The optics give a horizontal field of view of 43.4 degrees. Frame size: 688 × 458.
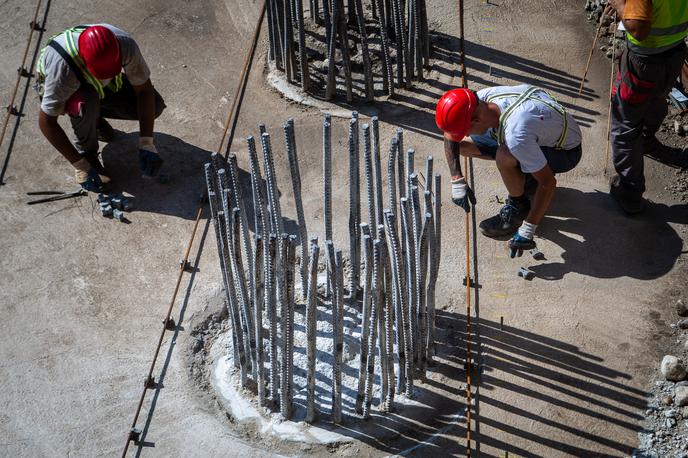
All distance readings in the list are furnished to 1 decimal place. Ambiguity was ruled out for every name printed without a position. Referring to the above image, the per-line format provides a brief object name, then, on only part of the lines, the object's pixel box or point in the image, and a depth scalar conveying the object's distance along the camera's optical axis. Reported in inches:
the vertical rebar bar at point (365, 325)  208.8
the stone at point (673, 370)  251.6
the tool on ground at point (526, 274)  287.1
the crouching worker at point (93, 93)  301.6
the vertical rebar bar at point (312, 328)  209.5
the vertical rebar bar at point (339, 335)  211.4
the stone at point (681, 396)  245.0
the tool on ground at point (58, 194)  322.7
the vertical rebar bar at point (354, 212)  256.4
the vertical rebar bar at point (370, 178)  249.1
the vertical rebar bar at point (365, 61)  341.7
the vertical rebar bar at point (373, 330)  213.1
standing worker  281.0
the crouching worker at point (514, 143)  278.5
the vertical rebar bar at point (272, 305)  214.8
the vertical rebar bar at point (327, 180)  255.1
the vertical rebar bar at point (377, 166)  258.9
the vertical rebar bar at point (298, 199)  254.5
